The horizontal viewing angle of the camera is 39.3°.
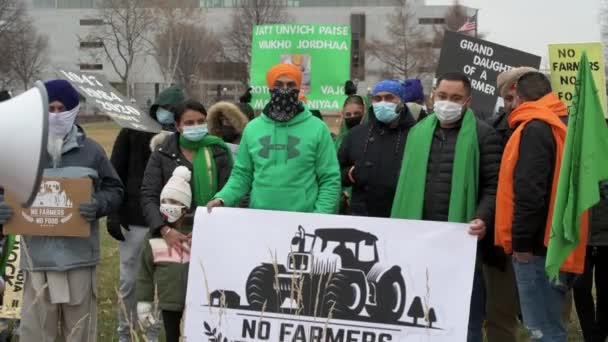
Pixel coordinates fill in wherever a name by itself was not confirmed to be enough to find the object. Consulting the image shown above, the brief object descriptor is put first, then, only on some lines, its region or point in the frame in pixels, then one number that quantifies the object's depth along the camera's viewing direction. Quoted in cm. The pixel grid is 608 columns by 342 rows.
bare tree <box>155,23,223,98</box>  5528
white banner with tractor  449
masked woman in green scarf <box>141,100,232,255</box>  546
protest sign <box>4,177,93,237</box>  484
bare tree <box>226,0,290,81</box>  5447
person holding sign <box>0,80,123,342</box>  490
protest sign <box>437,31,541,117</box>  791
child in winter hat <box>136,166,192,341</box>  520
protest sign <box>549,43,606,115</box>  726
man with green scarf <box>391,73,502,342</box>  499
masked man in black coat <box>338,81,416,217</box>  575
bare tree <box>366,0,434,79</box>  5025
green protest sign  917
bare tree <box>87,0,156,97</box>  5494
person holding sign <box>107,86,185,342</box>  622
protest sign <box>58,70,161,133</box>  584
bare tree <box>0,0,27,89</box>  5041
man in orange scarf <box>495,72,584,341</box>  466
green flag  429
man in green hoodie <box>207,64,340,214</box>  515
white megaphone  224
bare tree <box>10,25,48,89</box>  5338
